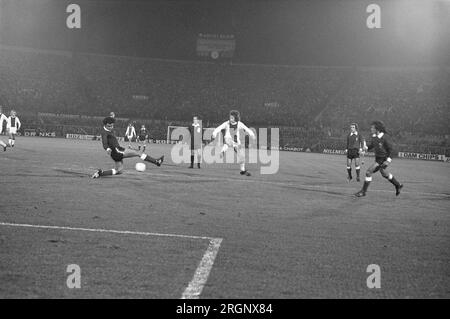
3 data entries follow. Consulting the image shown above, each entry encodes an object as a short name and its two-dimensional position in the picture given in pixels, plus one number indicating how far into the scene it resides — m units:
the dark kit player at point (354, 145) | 17.80
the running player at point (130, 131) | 33.78
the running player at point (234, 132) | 17.47
